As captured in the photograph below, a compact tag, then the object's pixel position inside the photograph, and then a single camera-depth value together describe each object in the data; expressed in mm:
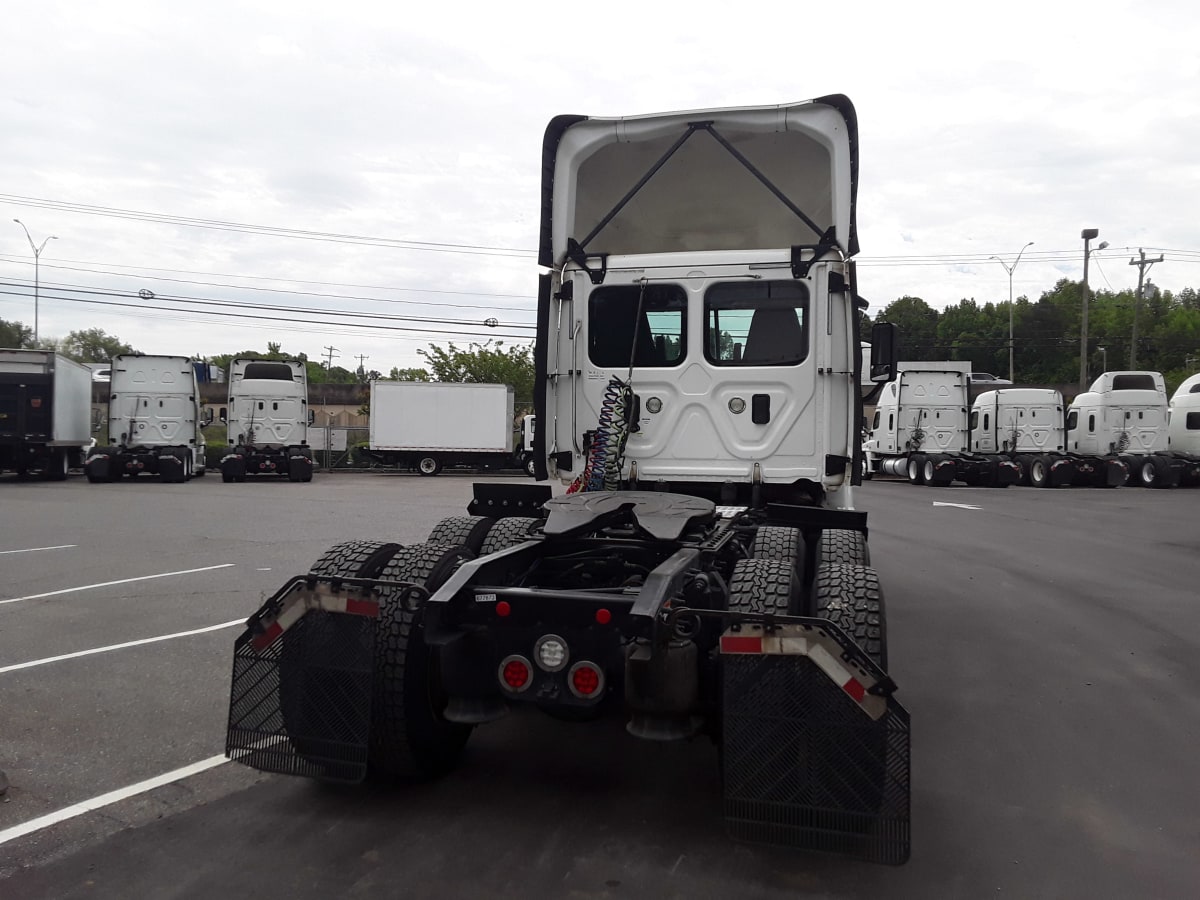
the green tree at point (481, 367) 48594
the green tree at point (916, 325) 81812
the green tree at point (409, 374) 52875
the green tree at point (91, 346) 103062
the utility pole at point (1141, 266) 48006
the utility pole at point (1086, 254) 41281
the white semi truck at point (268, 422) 28281
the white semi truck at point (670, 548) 3143
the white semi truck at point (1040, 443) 28078
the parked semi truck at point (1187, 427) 28656
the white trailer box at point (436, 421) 33312
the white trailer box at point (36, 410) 25156
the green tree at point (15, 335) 78119
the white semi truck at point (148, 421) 26016
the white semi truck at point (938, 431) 28172
